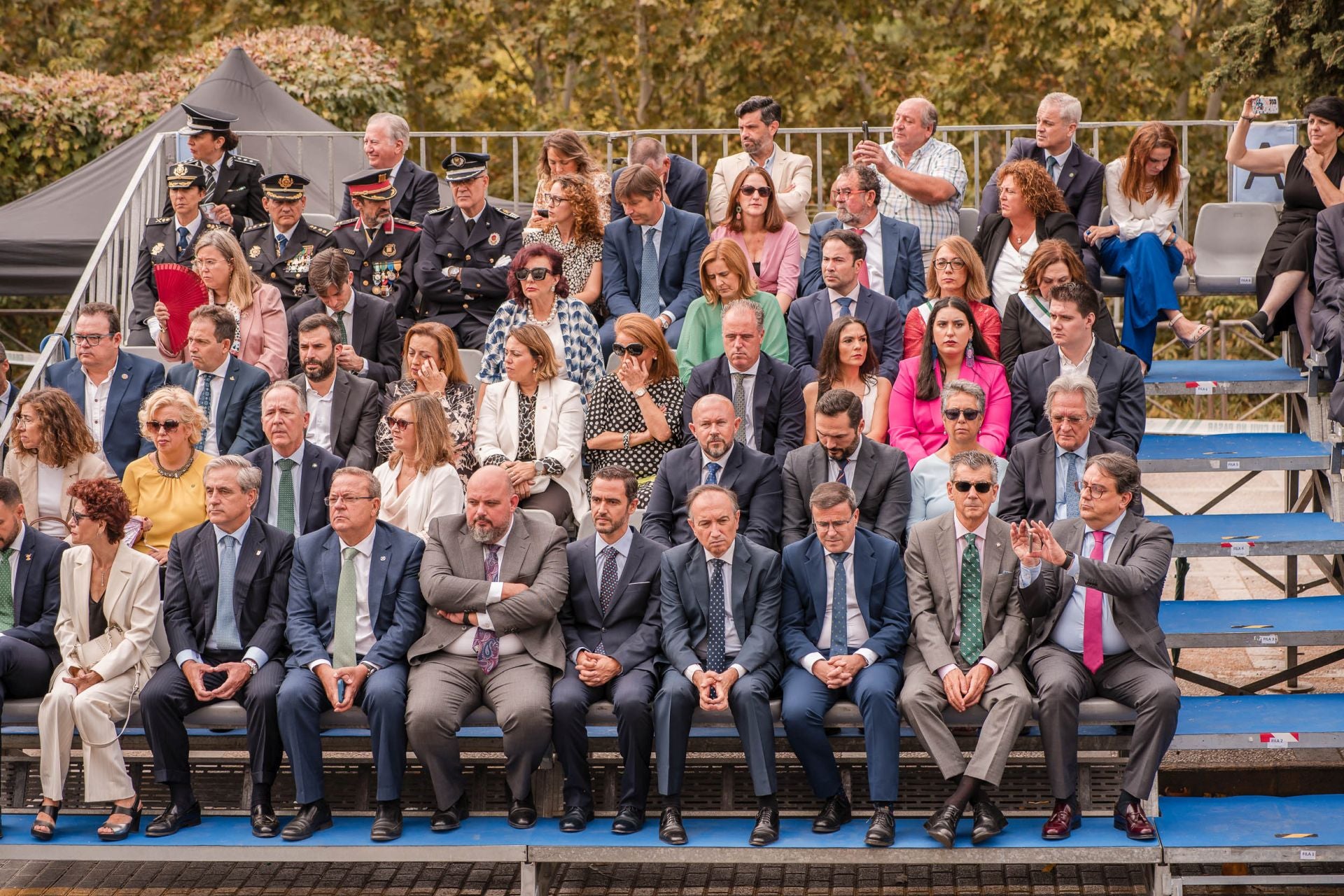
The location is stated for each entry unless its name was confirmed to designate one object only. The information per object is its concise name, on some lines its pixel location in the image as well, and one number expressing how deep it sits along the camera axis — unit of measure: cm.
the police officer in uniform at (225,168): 2136
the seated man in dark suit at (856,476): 1522
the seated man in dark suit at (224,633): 1406
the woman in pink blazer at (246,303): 1887
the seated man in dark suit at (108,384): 1752
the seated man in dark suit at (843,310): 1766
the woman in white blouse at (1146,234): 1936
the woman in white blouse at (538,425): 1675
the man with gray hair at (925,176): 2022
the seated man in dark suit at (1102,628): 1343
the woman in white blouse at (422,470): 1584
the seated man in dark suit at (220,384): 1750
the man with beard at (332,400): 1736
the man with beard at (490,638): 1387
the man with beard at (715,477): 1533
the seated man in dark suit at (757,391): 1672
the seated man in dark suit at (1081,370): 1637
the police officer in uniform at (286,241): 2022
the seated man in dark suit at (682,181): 2081
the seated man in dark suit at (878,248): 1911
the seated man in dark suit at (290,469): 1605
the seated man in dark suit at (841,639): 1357
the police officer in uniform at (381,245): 2028
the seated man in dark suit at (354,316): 1872
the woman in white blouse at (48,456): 1627
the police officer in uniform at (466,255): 1992
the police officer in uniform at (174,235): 2055
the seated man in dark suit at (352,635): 1388
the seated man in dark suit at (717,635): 1371
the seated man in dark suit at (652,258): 1939
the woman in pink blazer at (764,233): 1916
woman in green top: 1775
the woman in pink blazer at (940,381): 1655
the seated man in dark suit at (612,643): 1391
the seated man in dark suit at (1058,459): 1502
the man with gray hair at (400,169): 2098
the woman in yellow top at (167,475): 1588
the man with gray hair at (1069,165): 1964
